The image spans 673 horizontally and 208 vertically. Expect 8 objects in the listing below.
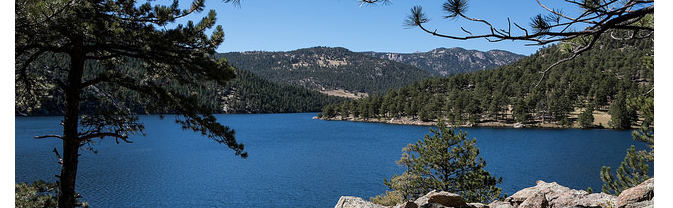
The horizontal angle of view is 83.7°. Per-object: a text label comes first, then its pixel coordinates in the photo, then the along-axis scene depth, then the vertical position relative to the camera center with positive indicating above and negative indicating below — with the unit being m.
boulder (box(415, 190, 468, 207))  8.33 -2.11
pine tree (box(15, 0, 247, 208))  6.50 +0.85
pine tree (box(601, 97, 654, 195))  14.73 -2.43
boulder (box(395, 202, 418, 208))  8.40 -2.24
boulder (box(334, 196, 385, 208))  8.69 -2.30
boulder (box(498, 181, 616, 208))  7.91 -2.18
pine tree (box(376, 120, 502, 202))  17.72 -3.26
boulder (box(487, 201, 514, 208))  8.81 -2.36
